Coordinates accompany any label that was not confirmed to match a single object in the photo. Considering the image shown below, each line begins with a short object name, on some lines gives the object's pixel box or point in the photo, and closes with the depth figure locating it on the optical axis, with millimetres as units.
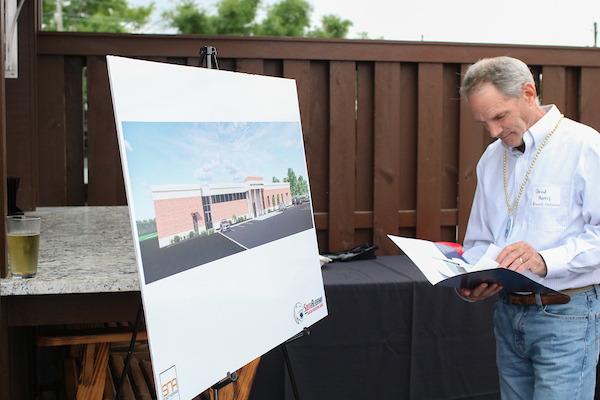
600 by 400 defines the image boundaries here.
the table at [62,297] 1429
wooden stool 1650
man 1521
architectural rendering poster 1097
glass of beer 1404
